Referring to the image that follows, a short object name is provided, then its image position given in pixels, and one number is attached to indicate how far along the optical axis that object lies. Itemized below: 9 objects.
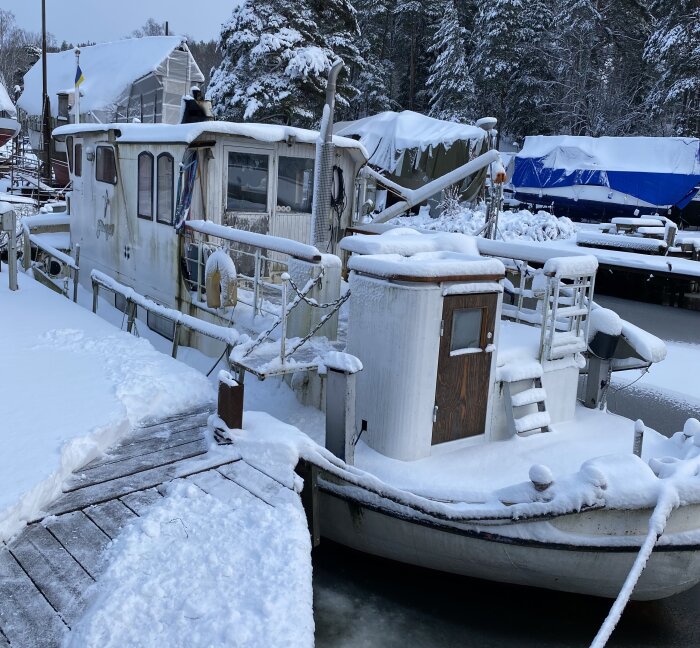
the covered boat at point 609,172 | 25.52
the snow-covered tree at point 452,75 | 35.88
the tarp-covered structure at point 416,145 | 26.19
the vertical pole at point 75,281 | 10.44
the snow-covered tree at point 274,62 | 26.69
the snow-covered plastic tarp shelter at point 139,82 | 32.69
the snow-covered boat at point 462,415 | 4.73
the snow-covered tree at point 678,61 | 32.06
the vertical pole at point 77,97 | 13.69
